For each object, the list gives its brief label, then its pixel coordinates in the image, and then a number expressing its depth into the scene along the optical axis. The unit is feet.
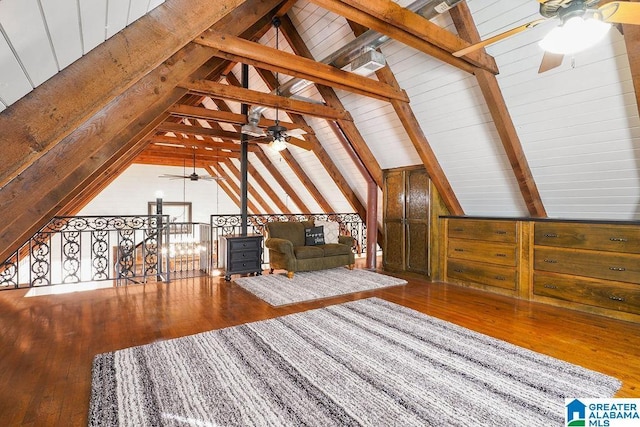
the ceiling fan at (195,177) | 26.32
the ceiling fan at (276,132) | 14.29
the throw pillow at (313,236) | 18.80
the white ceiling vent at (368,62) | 11.31
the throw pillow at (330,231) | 19.36
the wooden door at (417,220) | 16.99
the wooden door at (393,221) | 18.28
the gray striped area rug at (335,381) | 5.90
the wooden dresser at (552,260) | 11.10
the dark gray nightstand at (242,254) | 16.65
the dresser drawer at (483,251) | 14.17
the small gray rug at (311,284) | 13.76
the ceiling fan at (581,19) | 5.56
